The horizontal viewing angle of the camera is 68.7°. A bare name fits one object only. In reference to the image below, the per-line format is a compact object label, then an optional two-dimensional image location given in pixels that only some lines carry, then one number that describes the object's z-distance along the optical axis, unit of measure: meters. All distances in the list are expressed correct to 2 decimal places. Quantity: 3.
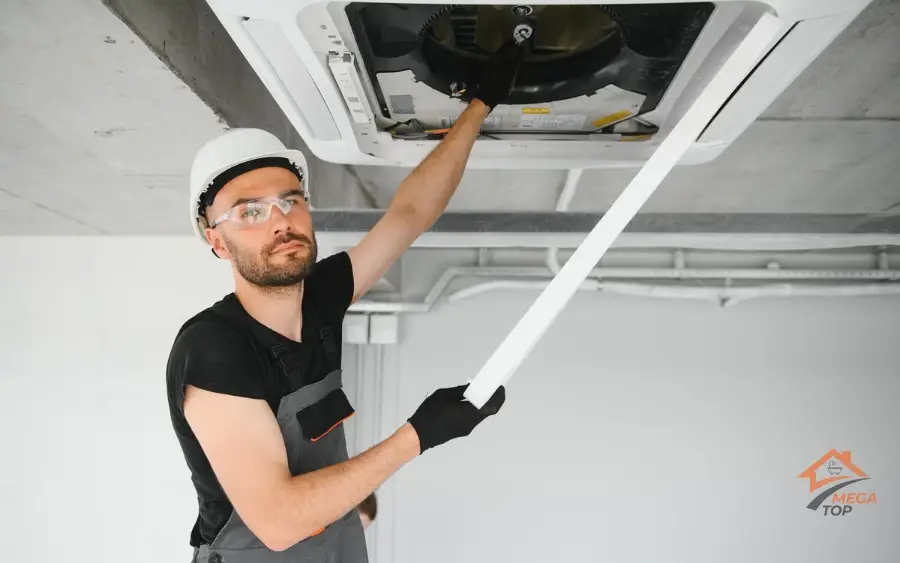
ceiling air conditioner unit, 0.78
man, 0.95
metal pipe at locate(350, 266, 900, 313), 2.98
